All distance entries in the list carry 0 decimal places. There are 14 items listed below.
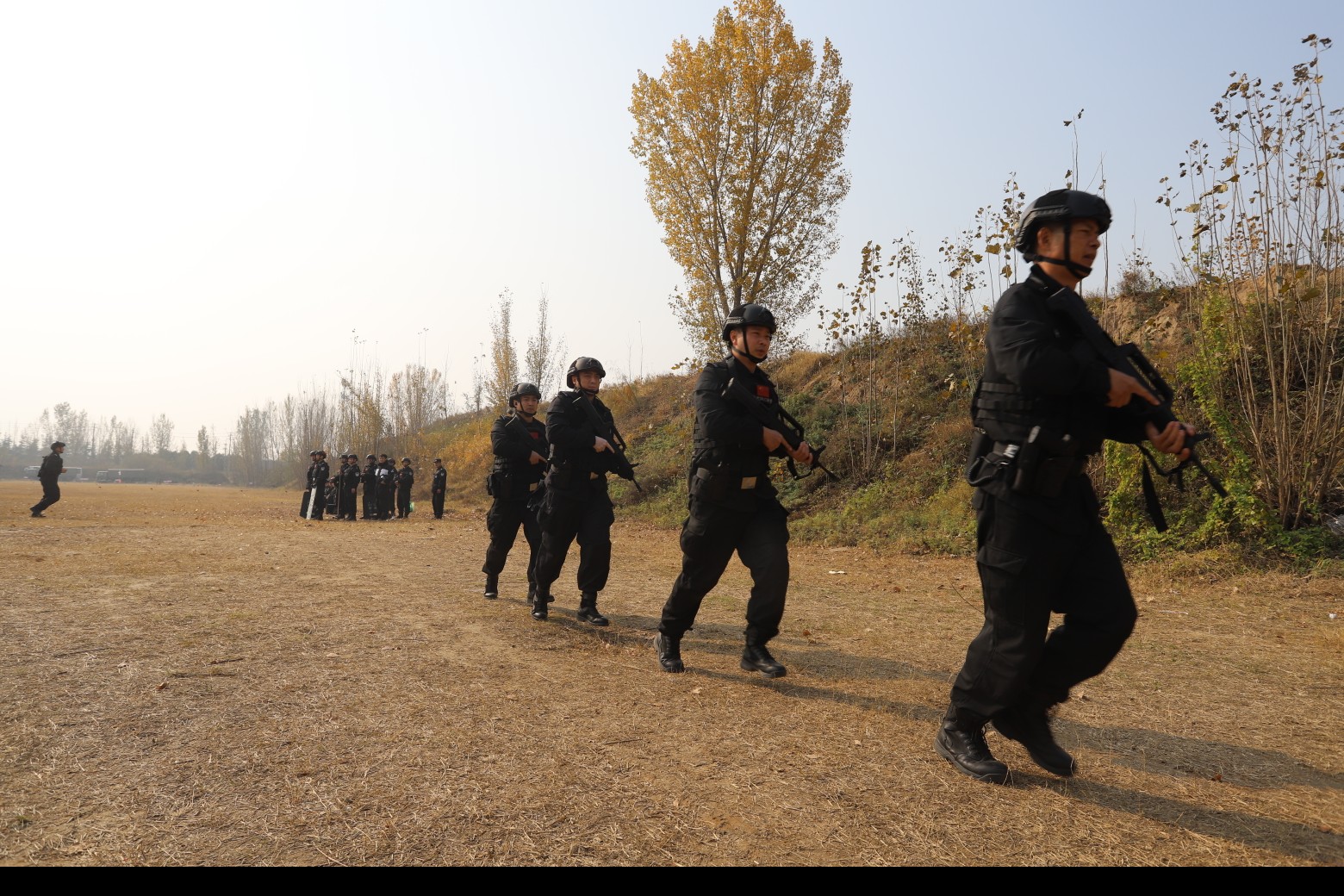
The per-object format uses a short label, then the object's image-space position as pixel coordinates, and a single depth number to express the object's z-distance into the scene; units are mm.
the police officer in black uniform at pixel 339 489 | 22328
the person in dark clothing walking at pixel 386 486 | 22344
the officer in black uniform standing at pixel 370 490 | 22375
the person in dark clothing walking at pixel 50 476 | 18422
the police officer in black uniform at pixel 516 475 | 7477
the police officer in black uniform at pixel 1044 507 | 2998
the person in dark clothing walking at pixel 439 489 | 22219
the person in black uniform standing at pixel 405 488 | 22953
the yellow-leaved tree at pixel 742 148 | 17688
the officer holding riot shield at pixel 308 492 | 22031
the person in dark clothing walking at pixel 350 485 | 22250
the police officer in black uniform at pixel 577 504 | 6547
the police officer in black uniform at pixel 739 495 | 4664
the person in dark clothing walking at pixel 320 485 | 21922
